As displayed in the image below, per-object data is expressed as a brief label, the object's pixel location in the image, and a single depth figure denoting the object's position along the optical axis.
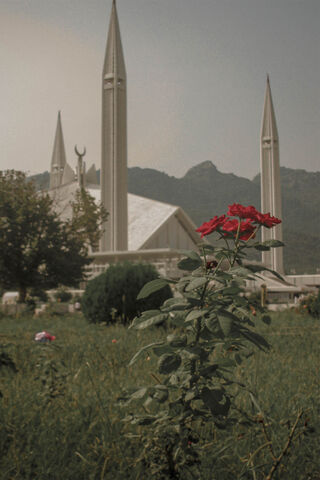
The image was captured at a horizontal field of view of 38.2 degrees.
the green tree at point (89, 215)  22.08
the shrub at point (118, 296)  7.99
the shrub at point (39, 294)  17.30
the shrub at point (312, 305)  9.55
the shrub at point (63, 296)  20.11
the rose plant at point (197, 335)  1.63
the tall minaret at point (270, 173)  34.50
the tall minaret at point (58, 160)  49.75
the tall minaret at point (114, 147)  25.20
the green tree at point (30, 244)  15.17
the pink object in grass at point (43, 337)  3.88
